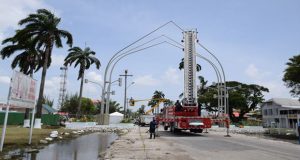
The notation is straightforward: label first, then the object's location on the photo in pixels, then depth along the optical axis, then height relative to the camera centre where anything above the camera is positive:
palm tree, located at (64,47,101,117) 38.66 +8.84
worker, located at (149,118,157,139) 16.26 -1.02
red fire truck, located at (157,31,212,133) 17.16 +0.83
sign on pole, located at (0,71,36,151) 9.11 +0.76
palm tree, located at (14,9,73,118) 25.57 +8.77
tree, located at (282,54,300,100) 24.68 +4.69
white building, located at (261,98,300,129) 53.35 +0.80
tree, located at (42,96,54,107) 71.54 +2.45
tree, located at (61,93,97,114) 63.89 +1.62
